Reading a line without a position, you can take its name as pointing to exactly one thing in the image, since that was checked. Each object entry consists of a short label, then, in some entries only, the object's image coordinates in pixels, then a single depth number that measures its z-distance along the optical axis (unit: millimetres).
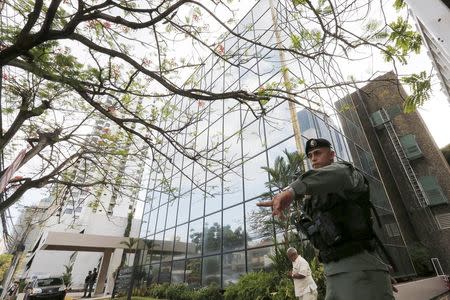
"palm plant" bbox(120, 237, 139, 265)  17758
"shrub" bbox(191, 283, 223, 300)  8758
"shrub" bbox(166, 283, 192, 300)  10164
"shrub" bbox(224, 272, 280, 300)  6441
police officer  1343
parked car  12094
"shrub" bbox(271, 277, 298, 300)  5614
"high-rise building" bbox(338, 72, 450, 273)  11963
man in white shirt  4430
